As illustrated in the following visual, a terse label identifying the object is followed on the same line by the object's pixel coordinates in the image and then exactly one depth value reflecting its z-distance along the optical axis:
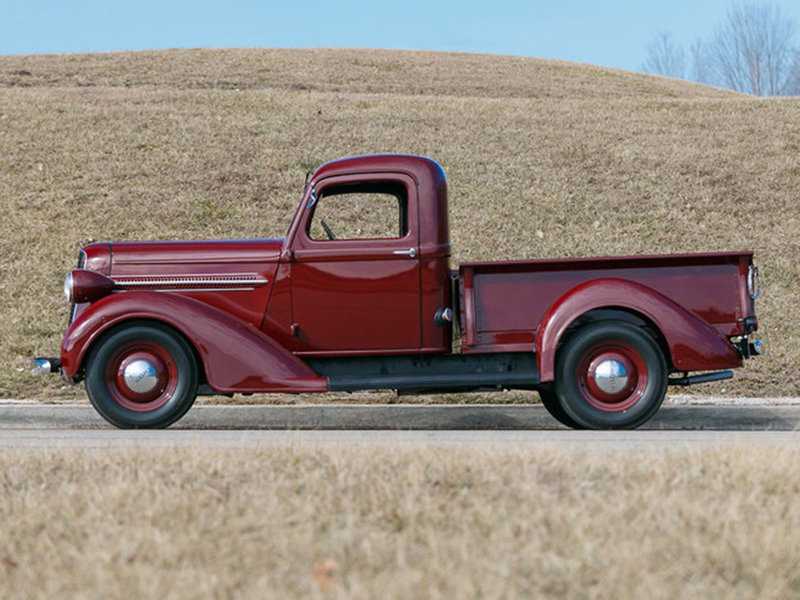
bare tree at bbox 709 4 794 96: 79.00
